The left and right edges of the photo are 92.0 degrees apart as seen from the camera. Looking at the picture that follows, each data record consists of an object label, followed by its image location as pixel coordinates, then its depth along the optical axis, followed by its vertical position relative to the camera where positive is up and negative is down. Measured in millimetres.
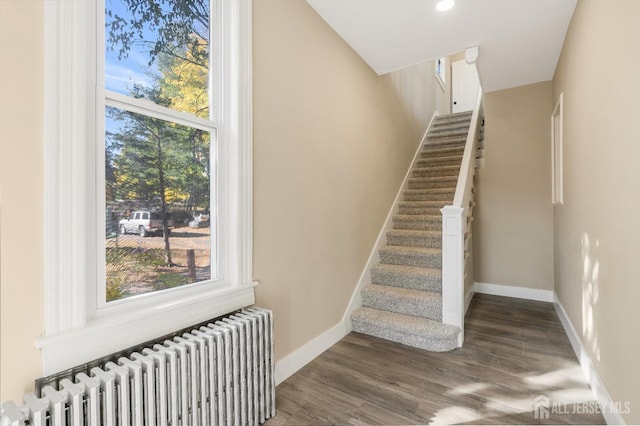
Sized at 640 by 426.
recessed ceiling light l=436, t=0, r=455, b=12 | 2374 +1627
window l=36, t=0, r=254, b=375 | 1136 +213
